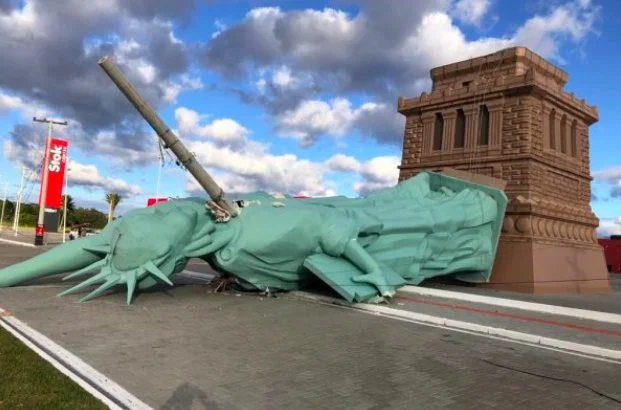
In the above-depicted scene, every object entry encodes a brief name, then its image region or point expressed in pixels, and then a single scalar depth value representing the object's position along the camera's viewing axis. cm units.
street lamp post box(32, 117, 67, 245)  2932
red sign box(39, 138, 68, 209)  3111
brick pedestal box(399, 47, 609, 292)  1528
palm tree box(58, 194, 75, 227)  6728
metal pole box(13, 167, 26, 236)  3937
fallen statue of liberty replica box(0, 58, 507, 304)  903
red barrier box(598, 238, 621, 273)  3312
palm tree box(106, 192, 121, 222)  6384
